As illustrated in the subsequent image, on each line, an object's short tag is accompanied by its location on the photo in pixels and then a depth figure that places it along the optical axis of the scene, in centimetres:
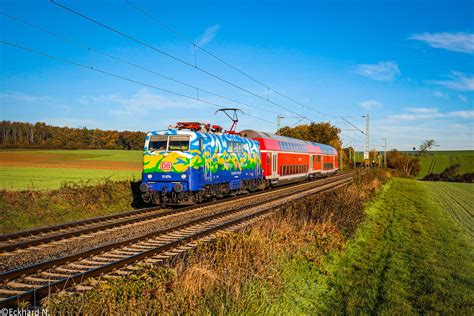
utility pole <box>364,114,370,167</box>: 5389
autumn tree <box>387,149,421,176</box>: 9044
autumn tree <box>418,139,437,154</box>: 10368
